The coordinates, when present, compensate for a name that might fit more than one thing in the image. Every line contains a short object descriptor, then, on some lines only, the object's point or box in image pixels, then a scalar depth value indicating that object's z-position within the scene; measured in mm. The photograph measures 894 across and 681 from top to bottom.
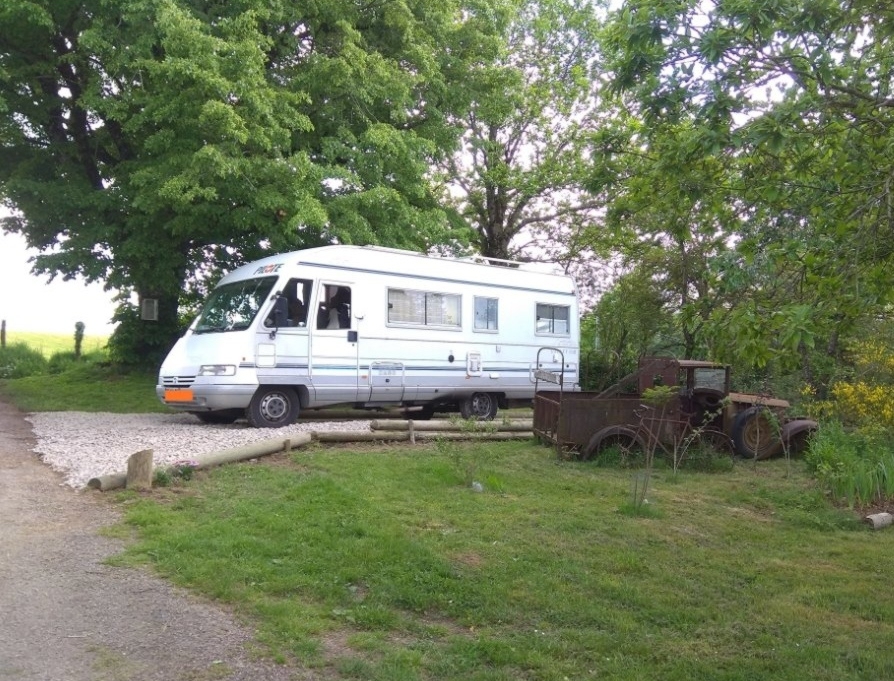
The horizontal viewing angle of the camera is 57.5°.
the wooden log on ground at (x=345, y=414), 15622
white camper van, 12844
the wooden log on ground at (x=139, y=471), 8016
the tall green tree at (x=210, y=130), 14352
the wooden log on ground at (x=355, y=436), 11070
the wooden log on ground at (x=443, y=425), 11586
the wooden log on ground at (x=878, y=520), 7848
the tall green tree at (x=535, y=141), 23516
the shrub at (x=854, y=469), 8562
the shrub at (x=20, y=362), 24172
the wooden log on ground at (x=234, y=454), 8023
